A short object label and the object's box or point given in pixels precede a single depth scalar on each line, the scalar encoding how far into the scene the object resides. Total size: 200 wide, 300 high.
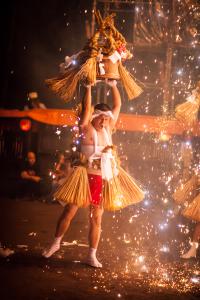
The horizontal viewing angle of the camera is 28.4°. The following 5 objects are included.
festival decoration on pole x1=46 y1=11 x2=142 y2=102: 4.82
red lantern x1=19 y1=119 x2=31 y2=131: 13.12
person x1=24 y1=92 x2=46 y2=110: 14.85
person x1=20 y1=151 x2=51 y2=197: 11.78
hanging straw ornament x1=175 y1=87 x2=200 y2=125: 5.81
